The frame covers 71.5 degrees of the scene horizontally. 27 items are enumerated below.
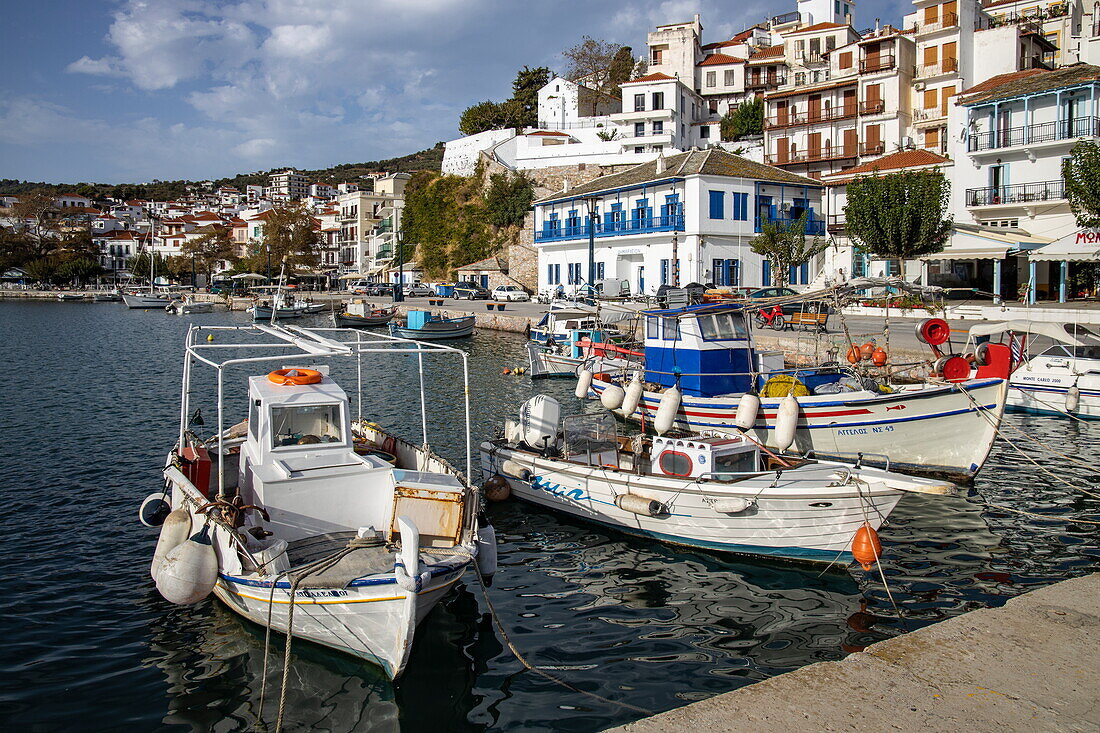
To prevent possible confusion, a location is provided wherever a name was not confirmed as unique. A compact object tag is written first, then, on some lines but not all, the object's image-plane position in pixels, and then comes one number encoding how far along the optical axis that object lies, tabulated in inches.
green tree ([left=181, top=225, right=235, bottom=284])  3937.0
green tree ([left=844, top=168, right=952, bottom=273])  1403.8
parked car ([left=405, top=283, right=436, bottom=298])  2554.1
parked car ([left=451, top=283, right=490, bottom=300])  2385.6
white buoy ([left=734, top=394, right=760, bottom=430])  539.5
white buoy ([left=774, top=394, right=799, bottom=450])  516.4
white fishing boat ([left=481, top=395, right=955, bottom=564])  402.0
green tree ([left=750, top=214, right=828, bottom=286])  1595.7
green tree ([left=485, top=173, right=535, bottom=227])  2508.6
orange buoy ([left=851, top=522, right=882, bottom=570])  374.0
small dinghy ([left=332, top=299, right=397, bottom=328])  1844.2
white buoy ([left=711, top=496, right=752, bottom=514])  411.5
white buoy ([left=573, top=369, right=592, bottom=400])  692.1
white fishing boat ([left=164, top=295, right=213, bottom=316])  2687.0
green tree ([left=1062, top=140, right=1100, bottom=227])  1192.8
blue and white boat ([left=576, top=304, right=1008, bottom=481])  564.7
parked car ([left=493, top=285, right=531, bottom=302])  2187.5
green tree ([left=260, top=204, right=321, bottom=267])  3489.2
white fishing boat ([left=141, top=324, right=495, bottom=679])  297.6
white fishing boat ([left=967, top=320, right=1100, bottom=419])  782.5
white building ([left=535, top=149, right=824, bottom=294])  1662.2
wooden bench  1221.7
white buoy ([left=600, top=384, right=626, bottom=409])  637.3
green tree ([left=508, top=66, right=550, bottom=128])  3115.2
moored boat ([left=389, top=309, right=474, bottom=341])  1557.6
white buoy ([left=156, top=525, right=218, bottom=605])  332.5
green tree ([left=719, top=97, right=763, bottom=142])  2425.0
